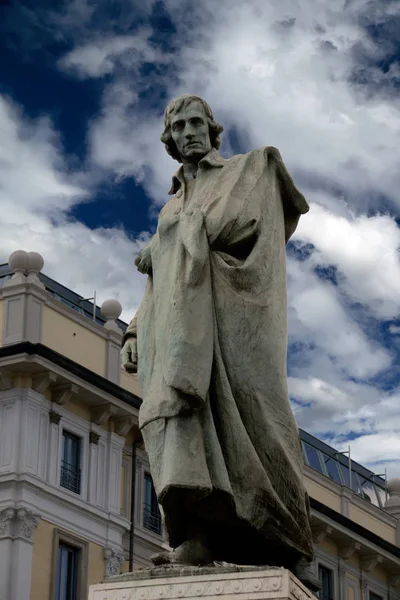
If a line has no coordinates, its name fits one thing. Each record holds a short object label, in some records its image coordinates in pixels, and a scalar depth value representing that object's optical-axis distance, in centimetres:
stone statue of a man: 799
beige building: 3581
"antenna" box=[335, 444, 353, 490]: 5460
